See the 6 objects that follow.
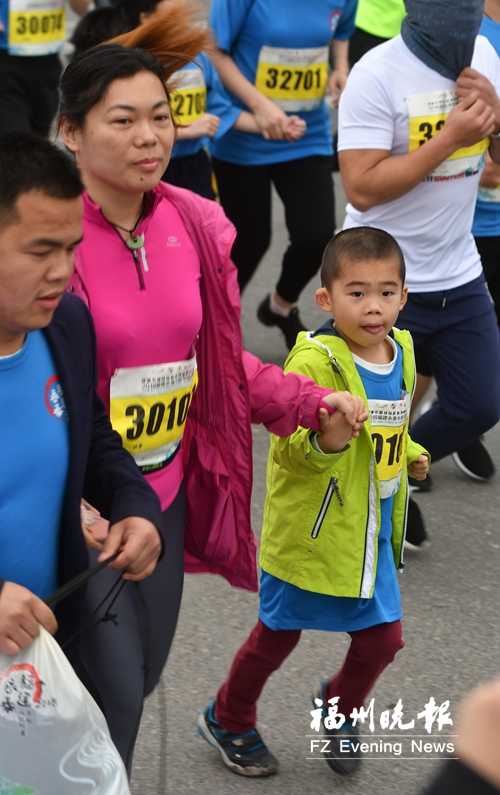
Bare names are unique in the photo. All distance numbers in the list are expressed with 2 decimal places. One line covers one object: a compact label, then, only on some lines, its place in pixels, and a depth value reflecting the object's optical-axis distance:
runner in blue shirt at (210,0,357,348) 10.11
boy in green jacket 5.59
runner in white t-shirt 7.09
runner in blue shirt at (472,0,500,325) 9.21
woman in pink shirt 4.98
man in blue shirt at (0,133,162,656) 3.76
